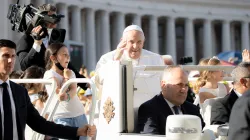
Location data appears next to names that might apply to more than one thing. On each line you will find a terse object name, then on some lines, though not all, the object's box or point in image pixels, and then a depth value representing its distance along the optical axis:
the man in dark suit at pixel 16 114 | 11.37
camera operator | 19.75
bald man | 12.27
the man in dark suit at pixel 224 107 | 12.60
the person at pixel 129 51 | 15.90
